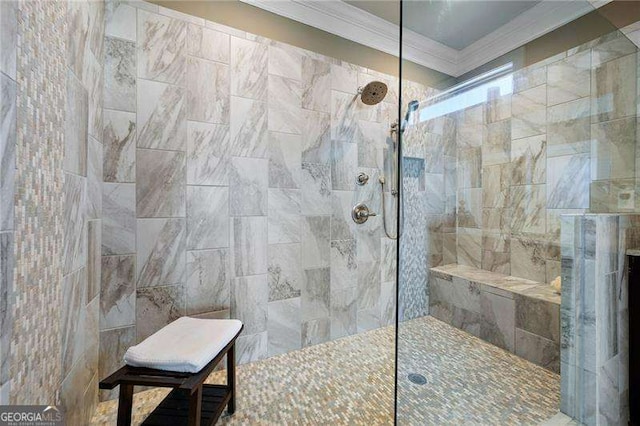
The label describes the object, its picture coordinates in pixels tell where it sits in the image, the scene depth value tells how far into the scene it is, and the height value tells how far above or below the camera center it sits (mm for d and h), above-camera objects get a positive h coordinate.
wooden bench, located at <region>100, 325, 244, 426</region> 916 -714
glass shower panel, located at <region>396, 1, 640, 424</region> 1247 +36
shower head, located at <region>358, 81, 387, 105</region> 1975 +926
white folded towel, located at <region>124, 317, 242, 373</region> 956 -545
